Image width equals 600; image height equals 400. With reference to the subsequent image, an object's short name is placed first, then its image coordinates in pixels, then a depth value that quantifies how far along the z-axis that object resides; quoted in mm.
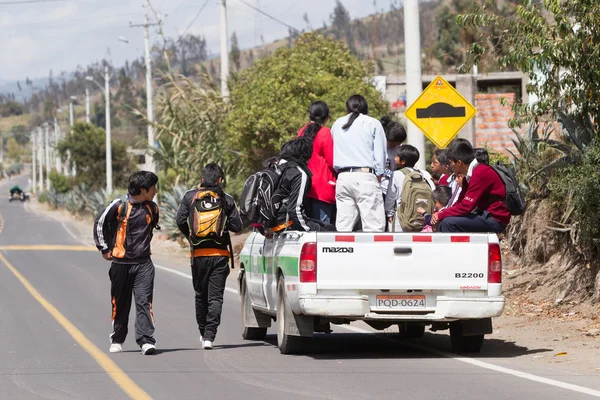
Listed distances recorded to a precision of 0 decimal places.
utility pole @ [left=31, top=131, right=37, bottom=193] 173500
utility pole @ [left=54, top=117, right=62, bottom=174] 130250
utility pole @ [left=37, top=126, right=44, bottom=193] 147112
